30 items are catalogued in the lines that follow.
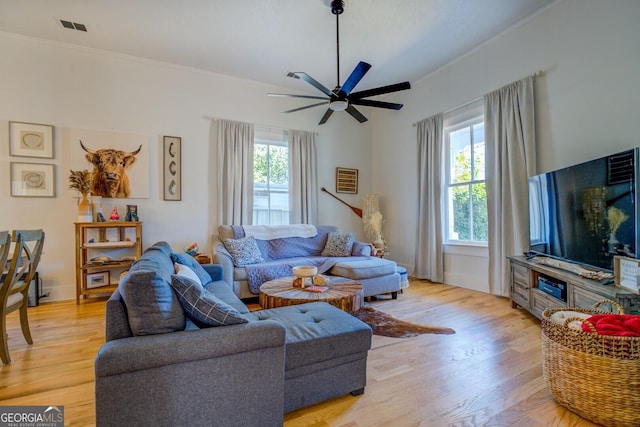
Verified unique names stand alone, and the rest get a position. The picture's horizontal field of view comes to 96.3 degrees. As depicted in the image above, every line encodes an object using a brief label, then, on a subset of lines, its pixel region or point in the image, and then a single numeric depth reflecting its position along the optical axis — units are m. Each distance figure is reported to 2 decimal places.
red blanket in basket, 1.45
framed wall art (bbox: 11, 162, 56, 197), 3.46
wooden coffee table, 2.24
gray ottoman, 1.50
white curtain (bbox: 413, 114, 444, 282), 4.46
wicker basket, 1.41
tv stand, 1.86
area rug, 2.59
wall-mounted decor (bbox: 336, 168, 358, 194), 5.46
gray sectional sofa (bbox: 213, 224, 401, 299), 3.47
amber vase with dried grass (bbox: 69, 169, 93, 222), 3.51
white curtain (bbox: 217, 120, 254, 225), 4.43
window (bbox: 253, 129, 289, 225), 4.77
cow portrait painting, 3.72
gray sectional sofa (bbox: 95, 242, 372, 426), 1.10
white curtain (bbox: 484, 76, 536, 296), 3.35
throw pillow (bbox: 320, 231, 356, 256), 4.33
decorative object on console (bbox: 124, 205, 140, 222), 3.82
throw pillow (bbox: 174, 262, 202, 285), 1.97
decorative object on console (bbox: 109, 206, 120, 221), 3.77
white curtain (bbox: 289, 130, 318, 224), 4.93
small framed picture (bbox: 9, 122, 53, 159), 3.45
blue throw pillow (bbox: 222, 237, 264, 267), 3.62
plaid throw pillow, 1.32
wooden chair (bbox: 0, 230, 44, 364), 2.07
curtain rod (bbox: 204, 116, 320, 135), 4.45
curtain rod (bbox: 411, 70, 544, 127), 3.25
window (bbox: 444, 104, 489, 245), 4.04
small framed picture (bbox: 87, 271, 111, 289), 3.72
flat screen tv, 2.09
